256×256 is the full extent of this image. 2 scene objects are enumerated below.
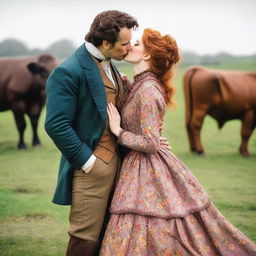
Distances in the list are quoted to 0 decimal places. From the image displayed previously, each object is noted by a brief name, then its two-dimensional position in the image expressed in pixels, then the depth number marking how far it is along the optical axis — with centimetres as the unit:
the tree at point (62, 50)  2338
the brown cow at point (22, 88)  938
